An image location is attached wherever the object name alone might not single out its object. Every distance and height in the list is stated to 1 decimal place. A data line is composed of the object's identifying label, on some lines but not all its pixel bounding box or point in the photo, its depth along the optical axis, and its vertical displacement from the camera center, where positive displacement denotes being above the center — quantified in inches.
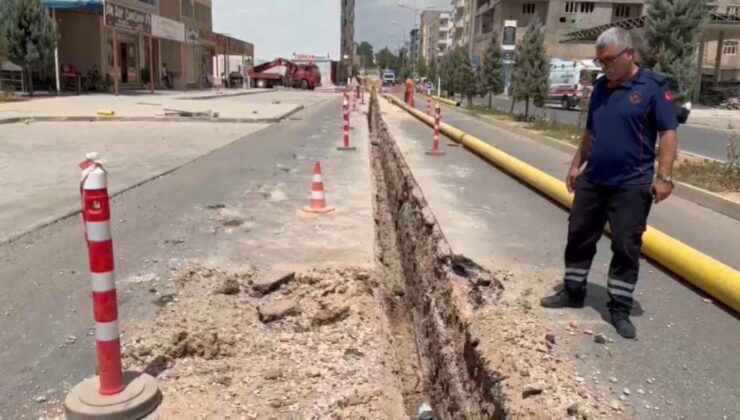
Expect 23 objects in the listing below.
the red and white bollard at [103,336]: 116.1 -49.1
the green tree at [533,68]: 914.7 +36.3
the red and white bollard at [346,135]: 555.2 -40.9
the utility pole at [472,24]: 3582.7 +381.5
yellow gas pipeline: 188.7 -54.6
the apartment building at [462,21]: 3821.4 +471.2
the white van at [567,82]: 1396.4 +27.2
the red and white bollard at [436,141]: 556.1 -44.2
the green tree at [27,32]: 1134.4 +84.4
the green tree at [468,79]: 1365.7 +27.2
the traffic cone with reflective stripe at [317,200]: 303.7 -53.9
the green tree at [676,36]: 550.9 +53.2
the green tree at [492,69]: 1212.5 +44.6
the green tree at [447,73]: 1705.2 +51.3
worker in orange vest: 1427.2 -6.9
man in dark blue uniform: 156.1 -16.1
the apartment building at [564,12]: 2706.7 +352.6
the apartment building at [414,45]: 7037.4 +522.7
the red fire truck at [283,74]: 2407.7 +45.2
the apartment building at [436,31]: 5634.8 +557.2
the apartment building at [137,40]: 1370.6 +114.2
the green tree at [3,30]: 1070.4 +86.0
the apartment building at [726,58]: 2347.4 +153.9
